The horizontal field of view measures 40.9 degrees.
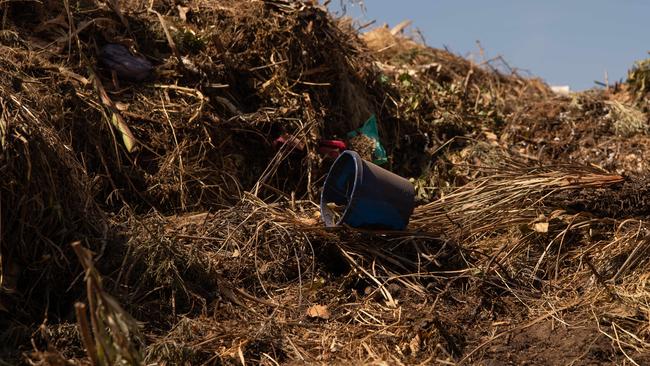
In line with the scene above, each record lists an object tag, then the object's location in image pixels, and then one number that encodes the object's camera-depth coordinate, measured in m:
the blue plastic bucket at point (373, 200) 4.96
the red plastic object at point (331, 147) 6.23
